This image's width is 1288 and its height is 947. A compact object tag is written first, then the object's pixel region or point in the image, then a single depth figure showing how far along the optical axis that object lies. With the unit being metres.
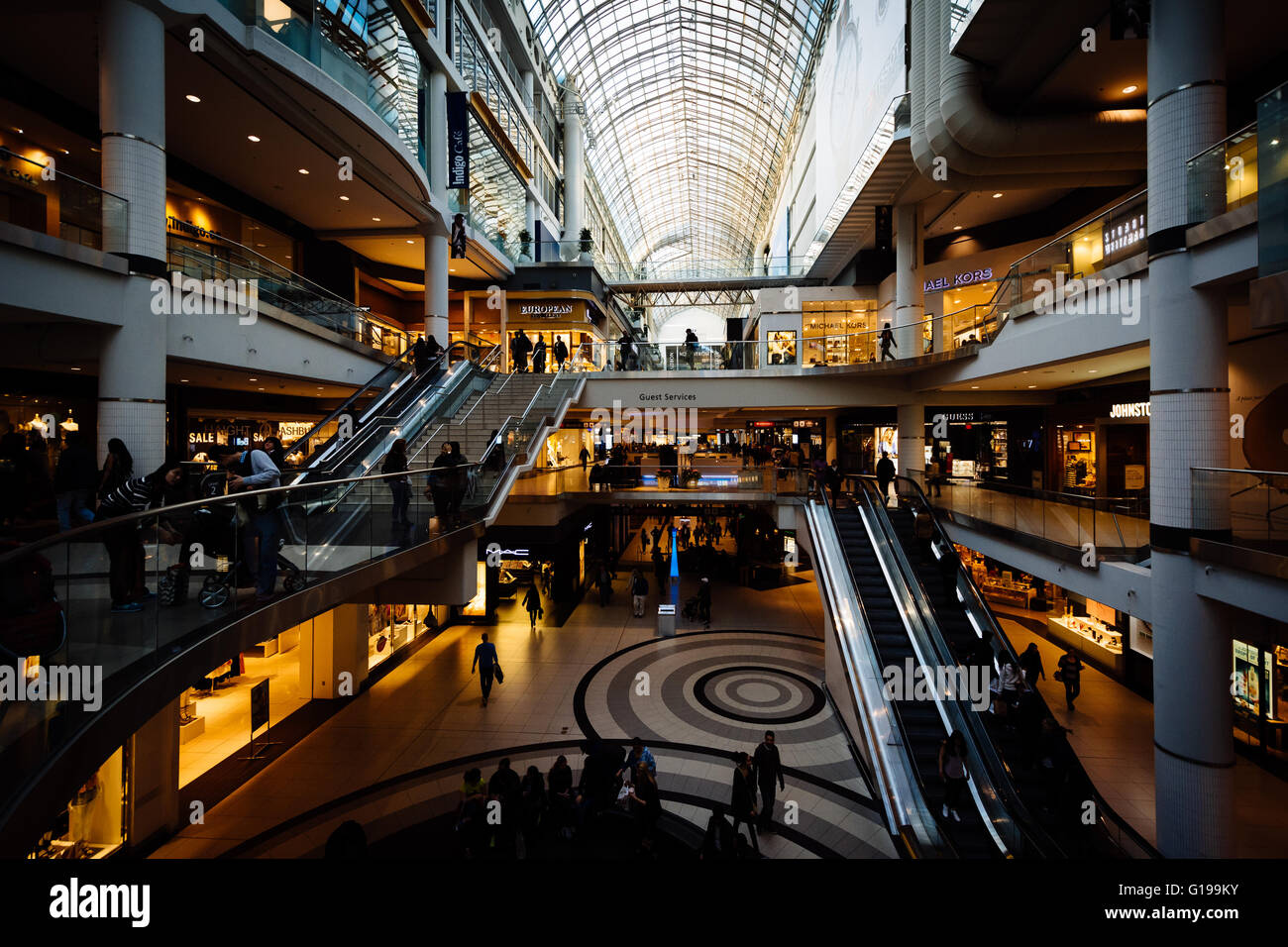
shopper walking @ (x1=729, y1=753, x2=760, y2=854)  7.71
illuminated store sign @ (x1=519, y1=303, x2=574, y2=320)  29.30
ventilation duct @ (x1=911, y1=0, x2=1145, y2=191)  10.69
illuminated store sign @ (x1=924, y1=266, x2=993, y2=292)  18.98
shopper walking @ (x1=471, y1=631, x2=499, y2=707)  12.87
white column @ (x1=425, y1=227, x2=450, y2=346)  20.30
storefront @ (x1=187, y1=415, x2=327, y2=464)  16.69
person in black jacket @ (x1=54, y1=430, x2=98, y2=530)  5.91
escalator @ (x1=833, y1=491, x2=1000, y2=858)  7.37
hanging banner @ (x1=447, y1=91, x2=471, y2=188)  19.92
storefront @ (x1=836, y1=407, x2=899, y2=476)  24.67
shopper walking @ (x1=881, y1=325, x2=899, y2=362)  17.19
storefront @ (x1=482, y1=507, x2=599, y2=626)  17.95
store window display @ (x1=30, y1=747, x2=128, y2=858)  7.91
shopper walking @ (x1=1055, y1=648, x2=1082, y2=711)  12.41
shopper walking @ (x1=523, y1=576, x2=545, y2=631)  18.02
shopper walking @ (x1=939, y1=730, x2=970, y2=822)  7.57
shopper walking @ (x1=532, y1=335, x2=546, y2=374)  21.14
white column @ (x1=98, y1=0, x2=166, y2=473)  8.38
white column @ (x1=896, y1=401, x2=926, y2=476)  18.62
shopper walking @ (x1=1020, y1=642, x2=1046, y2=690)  10.37
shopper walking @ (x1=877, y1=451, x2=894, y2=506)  15.12
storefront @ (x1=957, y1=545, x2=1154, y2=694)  13.56
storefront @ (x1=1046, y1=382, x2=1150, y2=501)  15.66
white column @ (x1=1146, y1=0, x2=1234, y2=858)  6.92
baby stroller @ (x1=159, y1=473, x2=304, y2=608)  4.95
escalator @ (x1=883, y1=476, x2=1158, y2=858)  7.45
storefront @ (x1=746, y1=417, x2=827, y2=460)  32.04
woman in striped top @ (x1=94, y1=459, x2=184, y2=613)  4.17
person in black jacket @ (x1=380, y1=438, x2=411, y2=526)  8.59
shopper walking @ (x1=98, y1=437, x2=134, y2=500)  5.99
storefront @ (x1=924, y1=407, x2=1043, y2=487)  18.97
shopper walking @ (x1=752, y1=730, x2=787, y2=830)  8.52
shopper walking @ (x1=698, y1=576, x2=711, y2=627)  18.03
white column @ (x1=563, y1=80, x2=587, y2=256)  38.12
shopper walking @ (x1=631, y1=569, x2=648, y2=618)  19.30
